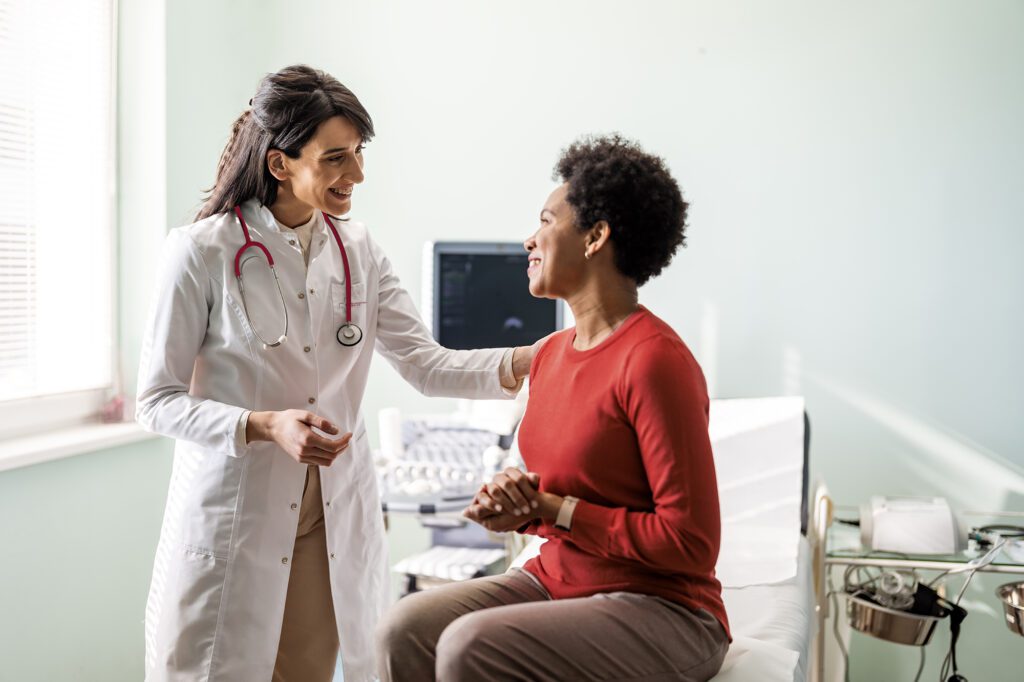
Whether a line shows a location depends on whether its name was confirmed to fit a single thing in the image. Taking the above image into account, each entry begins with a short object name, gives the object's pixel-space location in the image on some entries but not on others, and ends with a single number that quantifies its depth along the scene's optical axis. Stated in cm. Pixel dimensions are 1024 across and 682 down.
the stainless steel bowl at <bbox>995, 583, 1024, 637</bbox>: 207
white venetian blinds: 240
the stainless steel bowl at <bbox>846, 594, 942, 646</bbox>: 212
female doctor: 147
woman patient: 120
